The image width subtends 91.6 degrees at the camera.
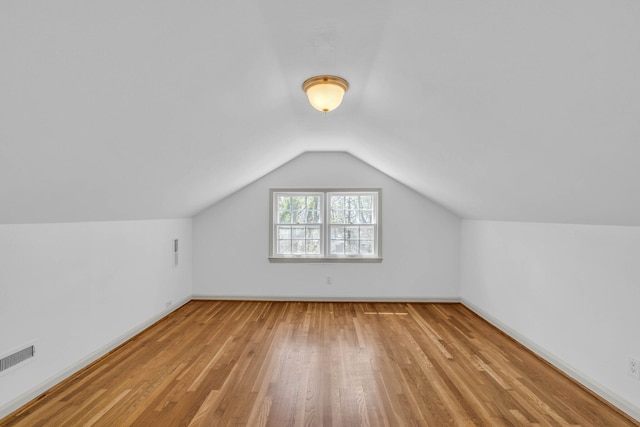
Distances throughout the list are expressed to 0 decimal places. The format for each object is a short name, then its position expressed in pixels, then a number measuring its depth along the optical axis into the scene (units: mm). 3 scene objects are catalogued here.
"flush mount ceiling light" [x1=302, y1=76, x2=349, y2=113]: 2307
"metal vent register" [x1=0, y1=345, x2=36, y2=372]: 2121
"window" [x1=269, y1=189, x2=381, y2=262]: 5238
